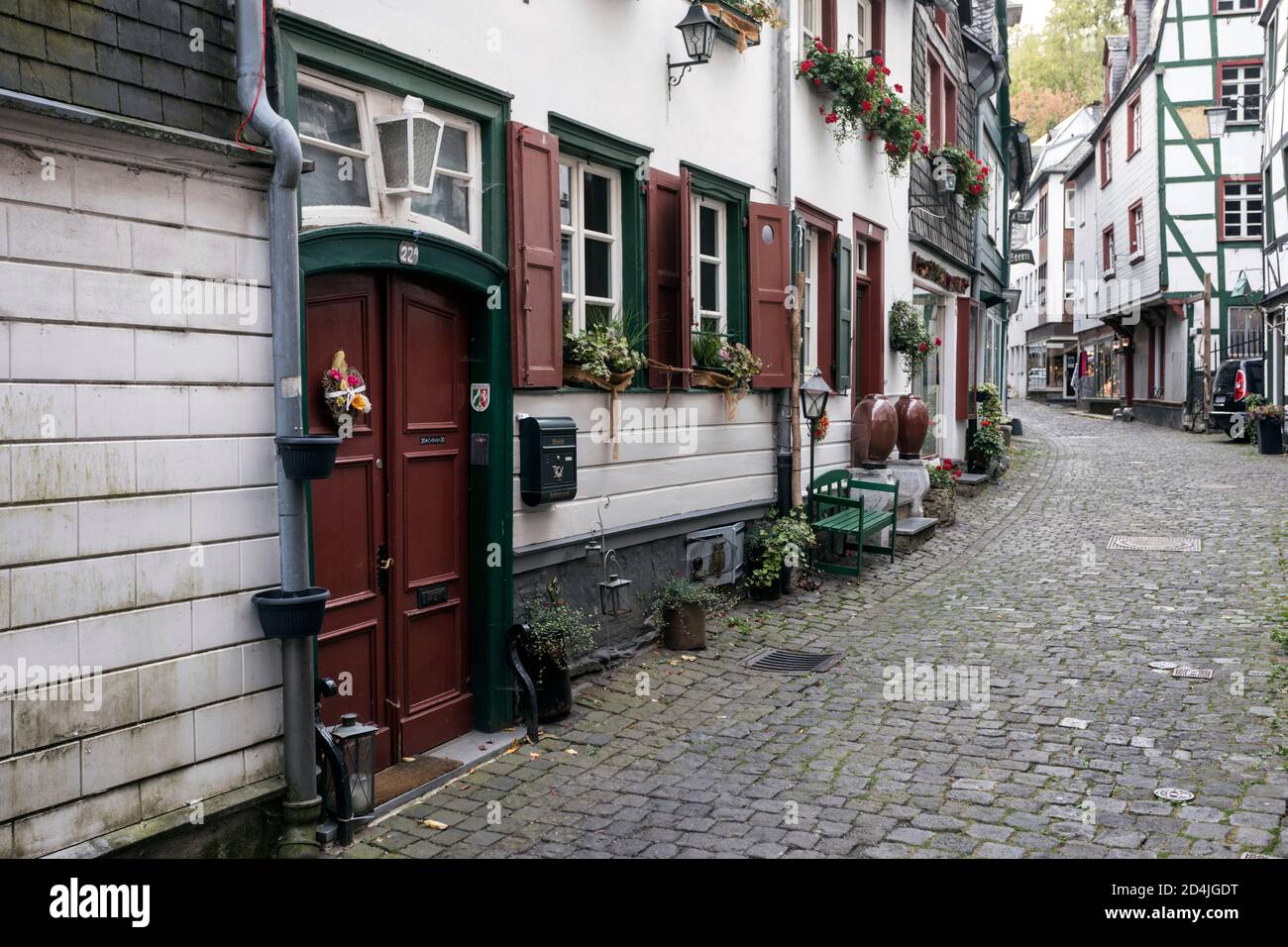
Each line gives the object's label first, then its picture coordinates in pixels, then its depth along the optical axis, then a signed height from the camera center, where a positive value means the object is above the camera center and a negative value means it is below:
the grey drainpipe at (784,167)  9.68 +2.18
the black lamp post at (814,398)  9.73 +0.25
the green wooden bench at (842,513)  10.19 -0.80
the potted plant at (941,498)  13.00 -0.84
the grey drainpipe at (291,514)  4.63 -0.32
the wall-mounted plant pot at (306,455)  4.57 -0.08
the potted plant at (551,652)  6.23 -1.19
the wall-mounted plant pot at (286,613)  4.61 -0.71
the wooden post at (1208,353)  26.99 +1.57
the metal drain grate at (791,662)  7.55 -1.55
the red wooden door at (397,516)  5.37 -0.41
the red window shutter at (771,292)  9.20 +1.08
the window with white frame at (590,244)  7.14 +1.18
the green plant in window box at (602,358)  6.93 +0.44
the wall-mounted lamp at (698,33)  7.75 +2.65
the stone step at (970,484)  15.70 -0.82
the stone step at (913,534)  11.49 -1.10
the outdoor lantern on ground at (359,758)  4.91 -1.38
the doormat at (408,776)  5.38 -1.65
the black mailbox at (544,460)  6.37 -0.16
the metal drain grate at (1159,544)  11.31 -1.22
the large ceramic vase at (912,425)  12.41 +0.00
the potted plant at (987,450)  17.28 -0.39
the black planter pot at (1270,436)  20.72 -0.29
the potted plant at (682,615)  7.79 -1.25
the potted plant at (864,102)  10.30 +3.07
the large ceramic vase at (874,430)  11.68 -0.05
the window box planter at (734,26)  8.37 +2.98
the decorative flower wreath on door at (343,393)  5.12 +0.18
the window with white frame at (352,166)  5.14 +1.25
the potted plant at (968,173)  14.88 +3.29
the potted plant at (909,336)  13.11 +1.01
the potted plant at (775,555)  9.33 -1.03
